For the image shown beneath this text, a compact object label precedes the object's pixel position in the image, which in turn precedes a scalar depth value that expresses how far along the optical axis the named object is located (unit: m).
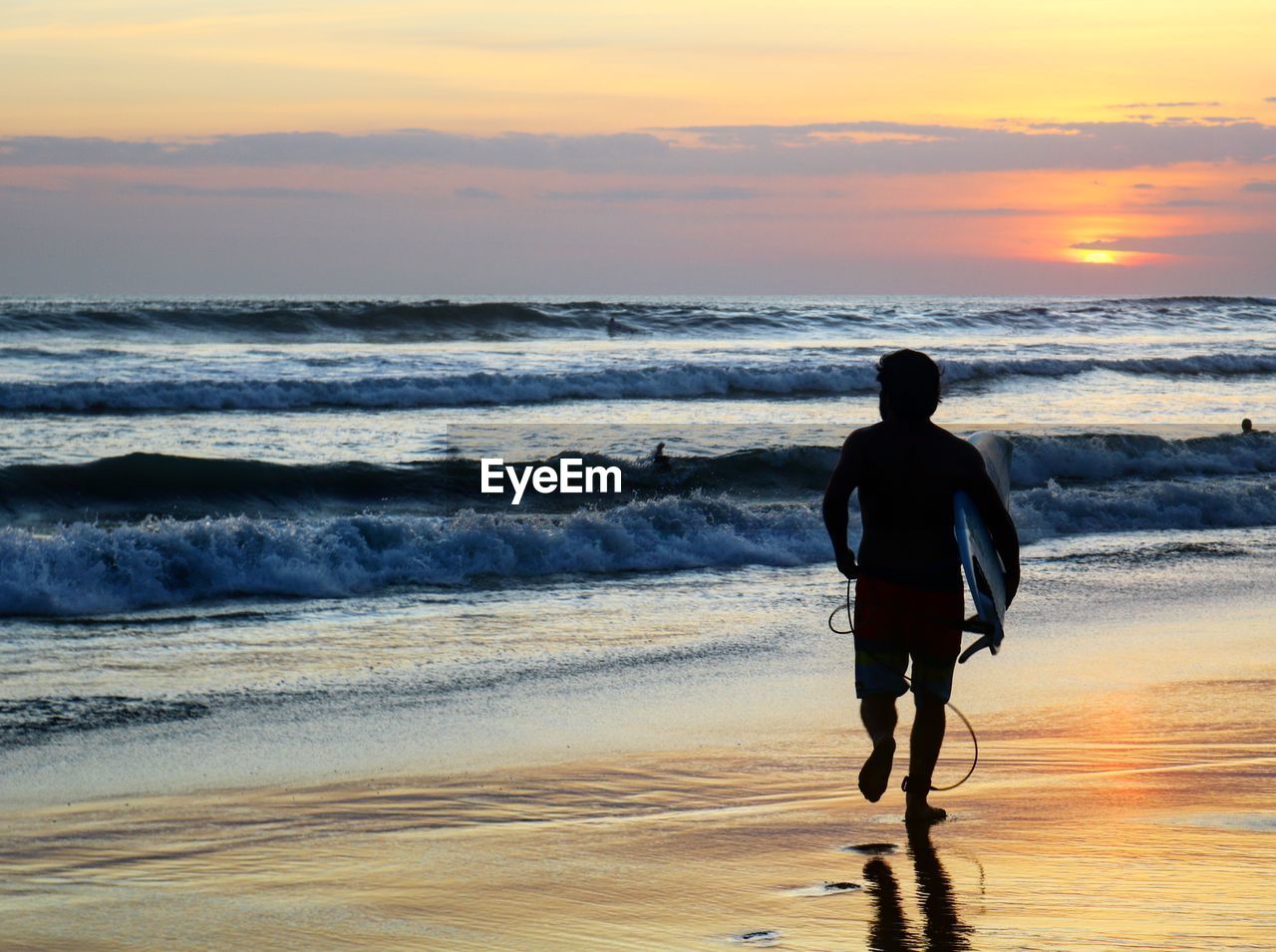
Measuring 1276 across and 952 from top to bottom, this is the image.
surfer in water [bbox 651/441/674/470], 36.84
